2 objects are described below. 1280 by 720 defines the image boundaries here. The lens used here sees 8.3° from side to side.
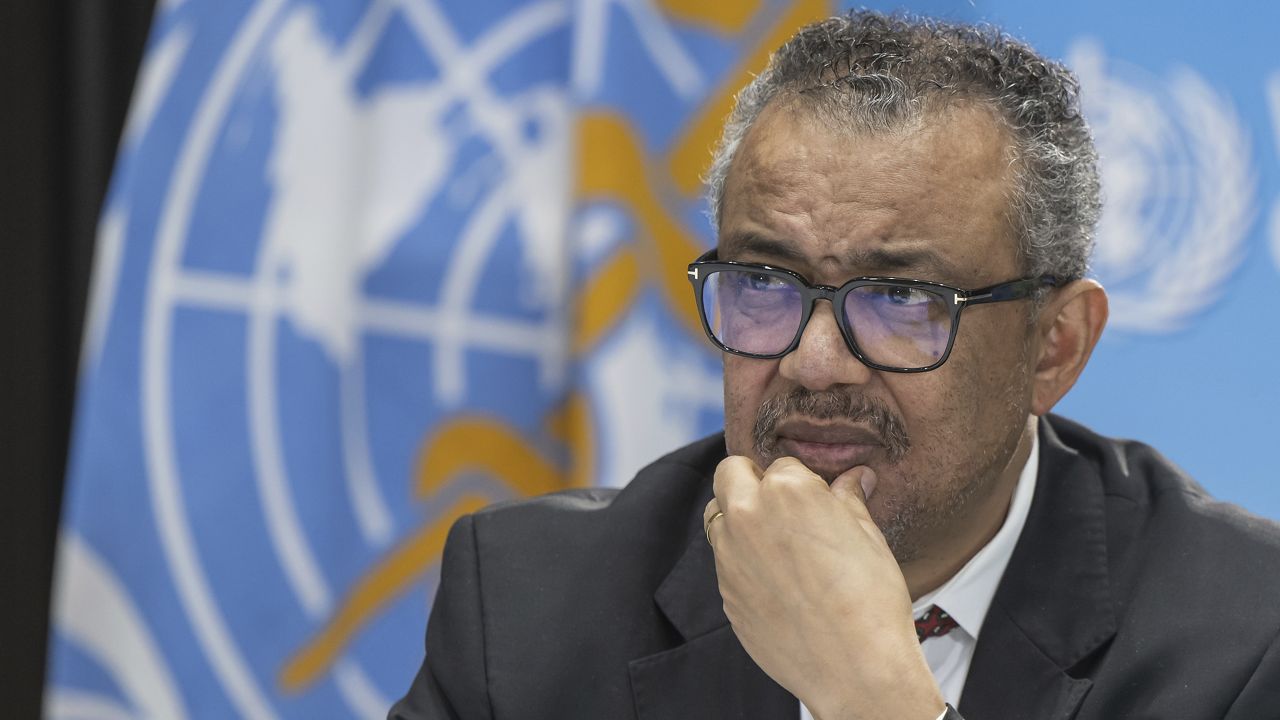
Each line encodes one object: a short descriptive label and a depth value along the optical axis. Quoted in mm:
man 4263
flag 4737
